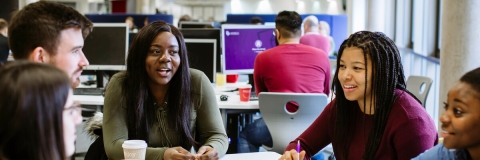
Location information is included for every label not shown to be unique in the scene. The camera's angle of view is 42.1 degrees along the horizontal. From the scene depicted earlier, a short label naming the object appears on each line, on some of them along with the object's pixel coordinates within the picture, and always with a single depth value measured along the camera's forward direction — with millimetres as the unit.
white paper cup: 2180
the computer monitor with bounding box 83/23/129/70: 4801
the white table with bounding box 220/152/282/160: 2475
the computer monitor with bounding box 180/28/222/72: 5035
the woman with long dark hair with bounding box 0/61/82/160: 1188
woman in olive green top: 2666
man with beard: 1879
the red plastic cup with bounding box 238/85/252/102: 4293
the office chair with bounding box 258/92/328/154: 3686
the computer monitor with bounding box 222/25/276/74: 5043
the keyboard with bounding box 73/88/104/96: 4562
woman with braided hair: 2182
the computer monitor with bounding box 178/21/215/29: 8961
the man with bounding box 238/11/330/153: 4176
